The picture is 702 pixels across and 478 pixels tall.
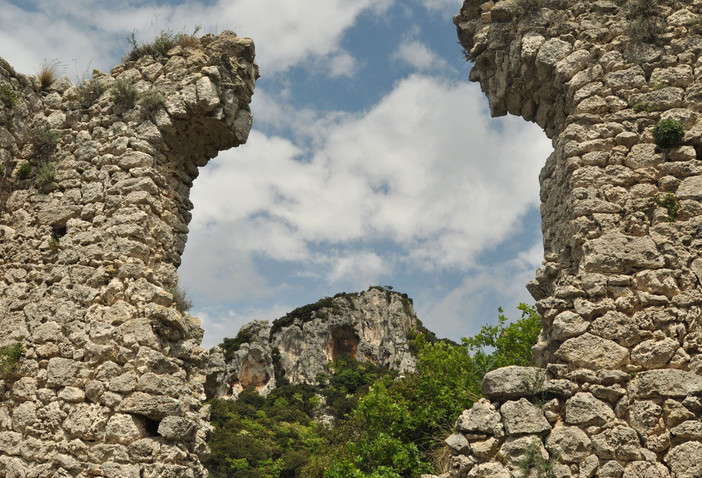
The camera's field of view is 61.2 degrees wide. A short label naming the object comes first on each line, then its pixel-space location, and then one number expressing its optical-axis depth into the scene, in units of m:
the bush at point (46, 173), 6.69
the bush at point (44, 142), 6.93
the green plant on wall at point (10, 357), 5.77
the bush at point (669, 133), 5.41
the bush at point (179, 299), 6.34
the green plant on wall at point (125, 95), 6.86
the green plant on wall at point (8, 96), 7.00
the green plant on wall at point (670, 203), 5.18
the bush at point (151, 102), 6.78
